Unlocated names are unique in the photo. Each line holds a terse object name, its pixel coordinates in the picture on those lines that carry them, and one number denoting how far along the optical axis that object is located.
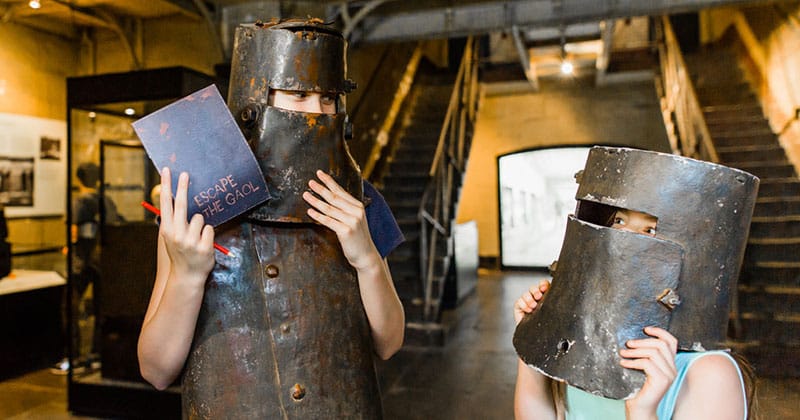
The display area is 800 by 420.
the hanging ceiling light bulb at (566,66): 7.04
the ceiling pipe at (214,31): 4.86
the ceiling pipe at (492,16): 4.73
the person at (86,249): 4.13
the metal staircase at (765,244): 4.65
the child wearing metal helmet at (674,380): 1.12
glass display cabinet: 3.86
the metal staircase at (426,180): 6.06
